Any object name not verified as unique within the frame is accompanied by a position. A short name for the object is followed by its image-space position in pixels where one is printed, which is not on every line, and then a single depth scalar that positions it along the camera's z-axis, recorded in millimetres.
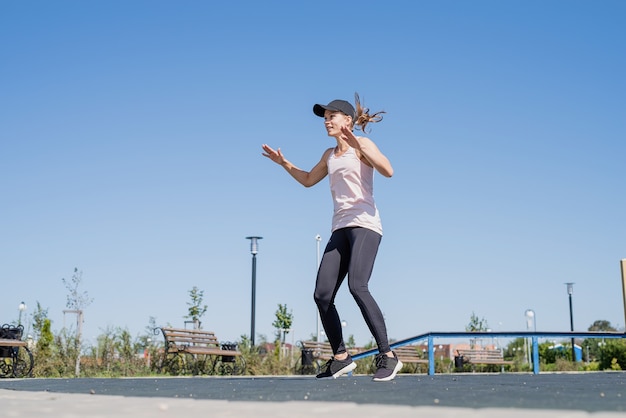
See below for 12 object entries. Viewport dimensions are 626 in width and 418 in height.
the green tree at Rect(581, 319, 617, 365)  31569
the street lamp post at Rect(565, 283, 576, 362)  27359
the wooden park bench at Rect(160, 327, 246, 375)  14062
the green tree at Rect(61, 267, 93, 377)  13418
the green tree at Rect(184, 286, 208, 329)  21250
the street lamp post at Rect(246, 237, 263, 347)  17734
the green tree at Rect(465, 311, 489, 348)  25698
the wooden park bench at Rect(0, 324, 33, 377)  11663
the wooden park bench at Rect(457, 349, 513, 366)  19750
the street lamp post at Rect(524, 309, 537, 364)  26906
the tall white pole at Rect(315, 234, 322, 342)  23819
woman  5590
